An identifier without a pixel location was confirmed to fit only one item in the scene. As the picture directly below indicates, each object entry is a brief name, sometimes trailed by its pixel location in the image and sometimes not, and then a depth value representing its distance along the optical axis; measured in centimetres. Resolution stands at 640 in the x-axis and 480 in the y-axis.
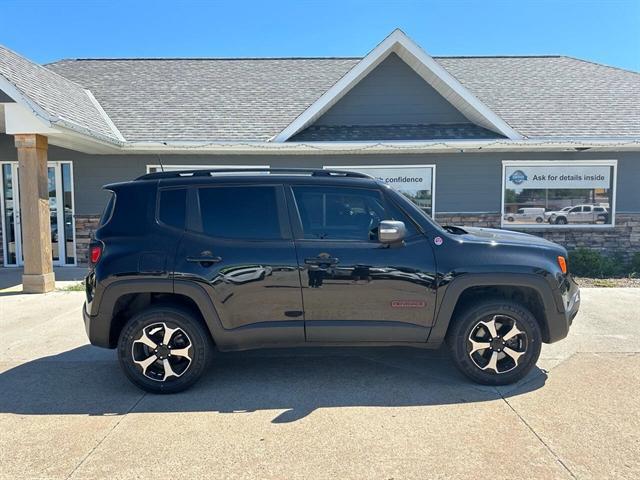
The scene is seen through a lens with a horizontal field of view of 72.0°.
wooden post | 782
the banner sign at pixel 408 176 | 1059
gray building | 988
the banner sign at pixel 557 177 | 1068
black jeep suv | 380
